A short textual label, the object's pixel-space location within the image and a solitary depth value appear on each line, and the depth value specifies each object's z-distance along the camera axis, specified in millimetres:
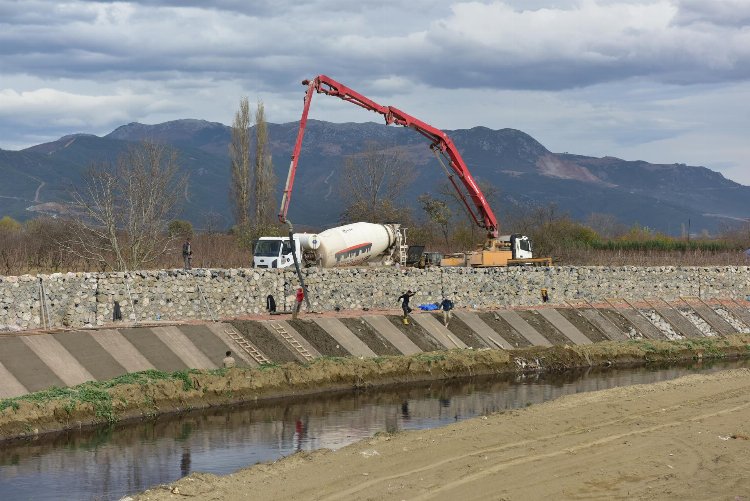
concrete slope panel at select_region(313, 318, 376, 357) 49938
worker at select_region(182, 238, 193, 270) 57781
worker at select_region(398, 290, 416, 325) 54906
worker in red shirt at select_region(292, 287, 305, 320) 51441
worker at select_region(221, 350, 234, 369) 42691
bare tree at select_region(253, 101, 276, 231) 105000
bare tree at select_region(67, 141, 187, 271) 56062
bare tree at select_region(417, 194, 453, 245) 101312
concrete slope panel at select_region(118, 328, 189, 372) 42875
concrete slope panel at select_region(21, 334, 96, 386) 39469
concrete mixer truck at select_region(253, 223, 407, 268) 60875
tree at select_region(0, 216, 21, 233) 155250
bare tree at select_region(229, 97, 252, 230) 103125
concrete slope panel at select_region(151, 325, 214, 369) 44125
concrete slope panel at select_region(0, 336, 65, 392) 38250
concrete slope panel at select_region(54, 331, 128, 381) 40656
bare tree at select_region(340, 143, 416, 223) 99125
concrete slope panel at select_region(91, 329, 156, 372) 41906
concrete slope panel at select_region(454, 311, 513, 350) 56375
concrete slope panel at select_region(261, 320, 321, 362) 47750
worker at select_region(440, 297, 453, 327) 55853
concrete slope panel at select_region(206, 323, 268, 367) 45406
